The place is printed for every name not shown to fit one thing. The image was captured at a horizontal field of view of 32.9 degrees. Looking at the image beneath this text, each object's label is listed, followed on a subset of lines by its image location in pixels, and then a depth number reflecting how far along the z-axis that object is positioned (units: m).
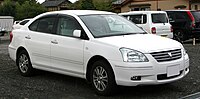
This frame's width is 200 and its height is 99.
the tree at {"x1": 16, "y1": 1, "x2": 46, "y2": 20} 34.28
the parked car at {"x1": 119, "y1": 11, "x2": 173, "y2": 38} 13.87
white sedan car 5.68
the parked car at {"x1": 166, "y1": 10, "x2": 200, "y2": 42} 15.88
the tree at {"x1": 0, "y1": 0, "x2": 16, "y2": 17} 37.53
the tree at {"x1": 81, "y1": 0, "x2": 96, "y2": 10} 33.53
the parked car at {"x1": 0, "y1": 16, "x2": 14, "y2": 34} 30.35
